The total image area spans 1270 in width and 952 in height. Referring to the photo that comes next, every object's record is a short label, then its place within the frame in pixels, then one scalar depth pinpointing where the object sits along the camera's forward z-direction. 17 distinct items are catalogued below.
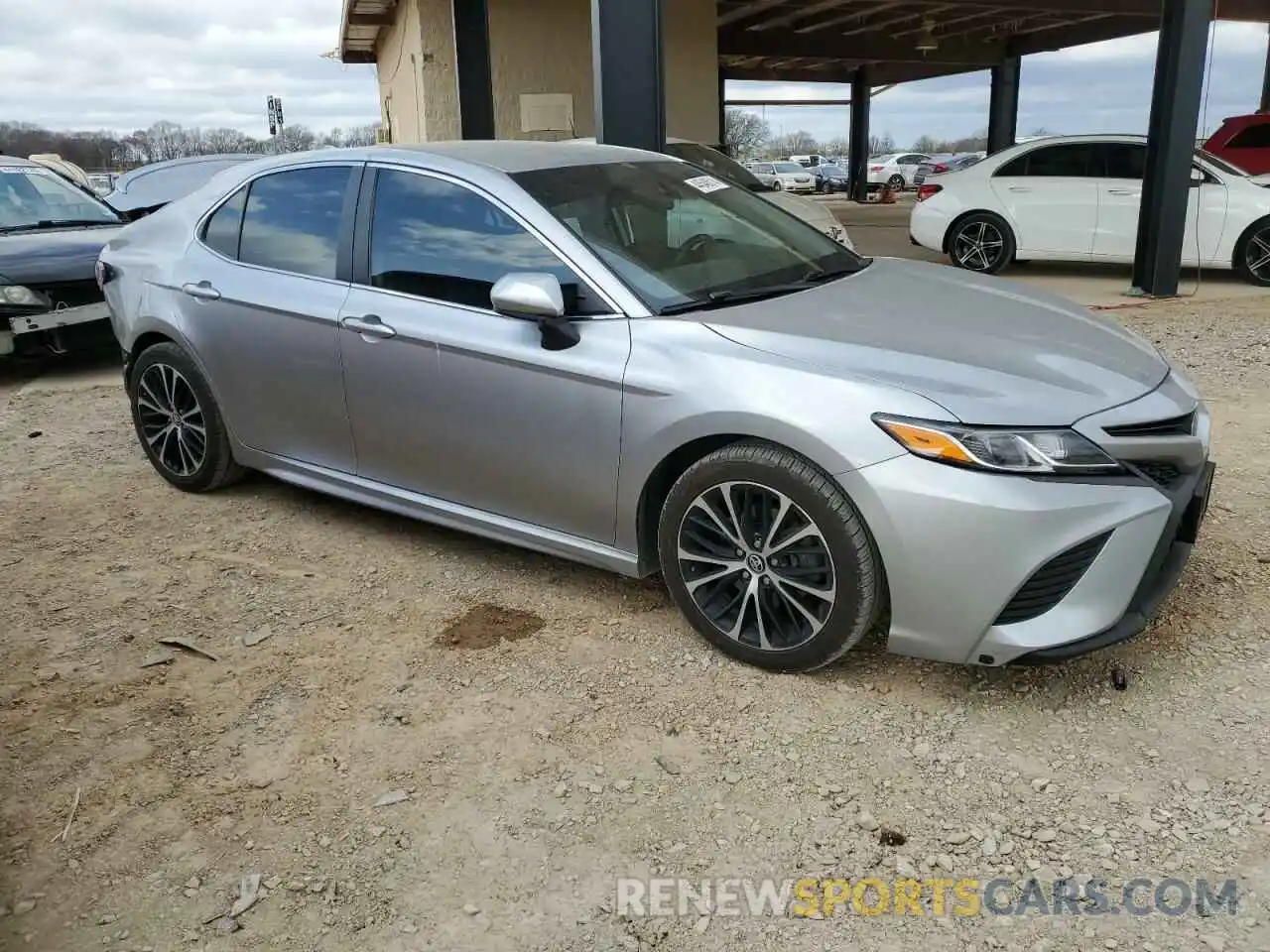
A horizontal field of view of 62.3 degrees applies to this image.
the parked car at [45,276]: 7.38
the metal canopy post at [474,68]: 12.20
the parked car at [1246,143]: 14.20
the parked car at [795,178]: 36.72
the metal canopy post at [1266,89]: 23.58
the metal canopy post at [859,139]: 29.72
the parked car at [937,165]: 33.06
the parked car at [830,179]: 38.44
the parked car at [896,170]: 35.44
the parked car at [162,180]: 12.28
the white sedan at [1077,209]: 10.49
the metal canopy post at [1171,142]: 9.56
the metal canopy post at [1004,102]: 24.75
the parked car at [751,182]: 9.67
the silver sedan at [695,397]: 2.84
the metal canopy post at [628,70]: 7.25
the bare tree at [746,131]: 66.19
